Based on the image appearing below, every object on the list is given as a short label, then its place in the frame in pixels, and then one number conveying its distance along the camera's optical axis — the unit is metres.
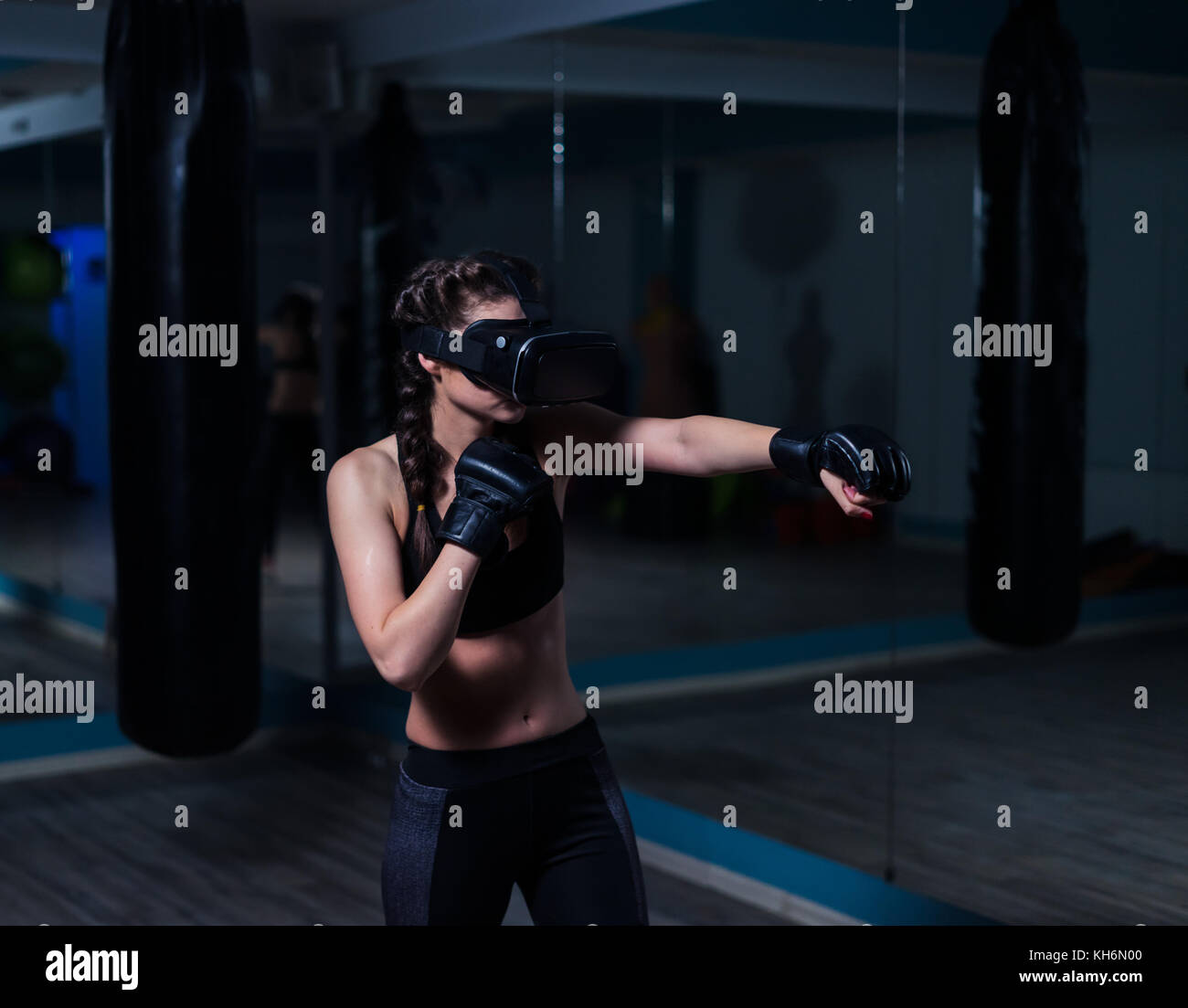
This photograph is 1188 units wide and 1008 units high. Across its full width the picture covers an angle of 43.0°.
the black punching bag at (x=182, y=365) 2.93
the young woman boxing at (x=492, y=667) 1.82
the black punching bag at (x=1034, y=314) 3.05
